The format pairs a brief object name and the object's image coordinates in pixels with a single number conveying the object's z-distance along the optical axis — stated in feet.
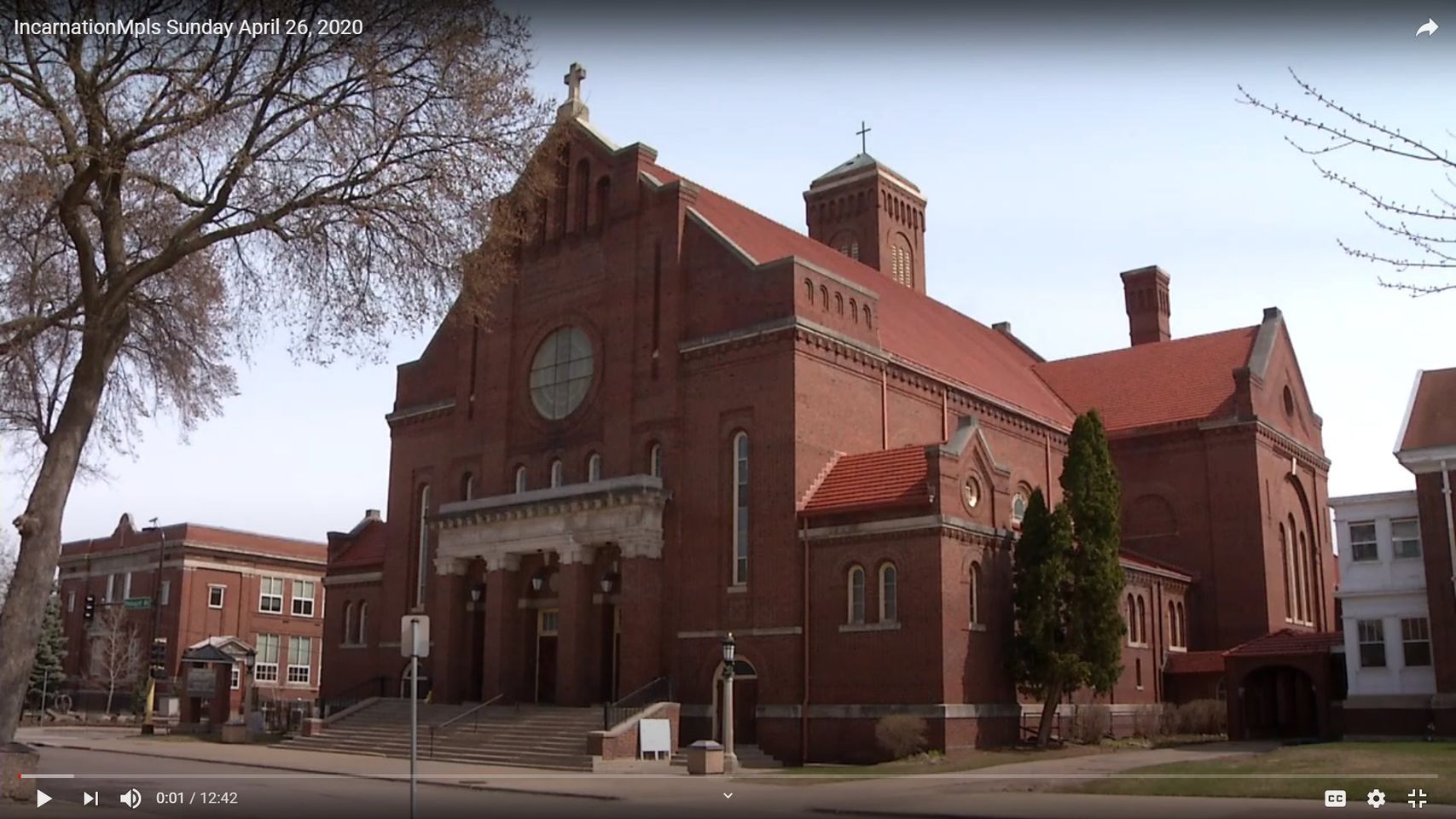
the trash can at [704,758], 93.40
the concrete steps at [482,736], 103.96
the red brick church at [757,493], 107.24
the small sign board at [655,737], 101.19
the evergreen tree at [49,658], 214.28
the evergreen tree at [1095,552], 111.04
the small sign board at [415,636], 57.77
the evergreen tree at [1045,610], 108.17
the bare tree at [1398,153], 32.19
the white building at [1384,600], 117.19
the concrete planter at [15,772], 61.62
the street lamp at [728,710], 93.81
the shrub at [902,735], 100.07
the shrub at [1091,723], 117.91
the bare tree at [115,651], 225.56
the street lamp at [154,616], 154.20
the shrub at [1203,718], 131.44
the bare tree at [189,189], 63.26
